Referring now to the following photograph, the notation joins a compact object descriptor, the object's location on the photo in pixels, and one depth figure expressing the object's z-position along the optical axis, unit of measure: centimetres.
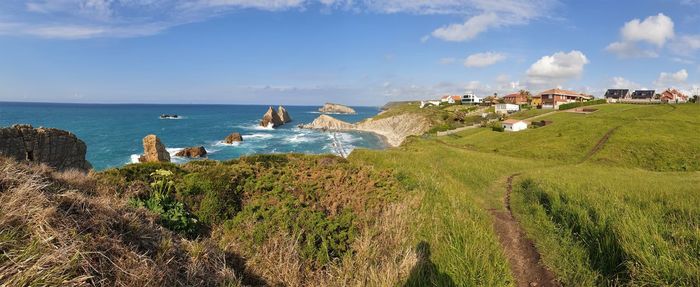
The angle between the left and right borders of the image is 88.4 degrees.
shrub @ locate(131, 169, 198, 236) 1078
